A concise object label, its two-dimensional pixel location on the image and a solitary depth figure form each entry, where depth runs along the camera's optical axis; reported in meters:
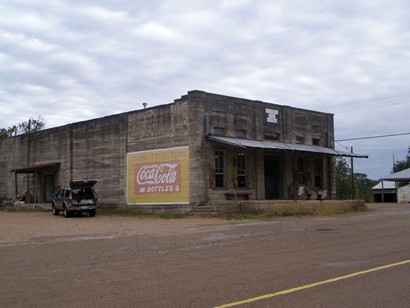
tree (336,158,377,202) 60.59
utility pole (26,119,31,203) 41.44
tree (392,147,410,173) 77.57
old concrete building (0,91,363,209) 28.16
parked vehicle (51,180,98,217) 27.92
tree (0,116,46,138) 60.41
